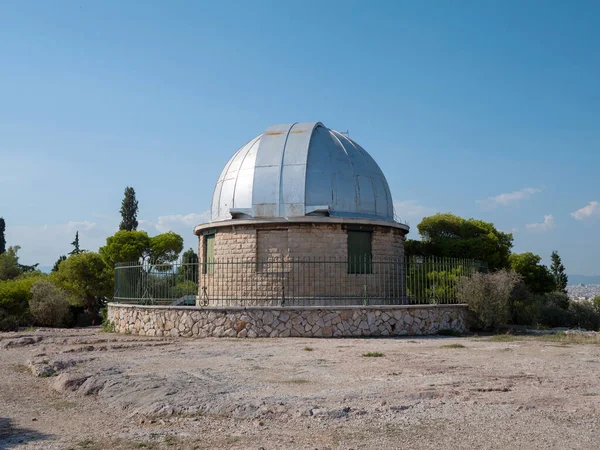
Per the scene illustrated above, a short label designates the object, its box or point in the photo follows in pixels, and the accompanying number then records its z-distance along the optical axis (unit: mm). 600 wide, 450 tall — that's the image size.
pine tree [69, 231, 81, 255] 51625
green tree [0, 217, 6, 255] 51938
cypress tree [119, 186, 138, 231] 44094
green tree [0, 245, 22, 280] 42156
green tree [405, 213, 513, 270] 25156
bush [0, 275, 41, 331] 22922
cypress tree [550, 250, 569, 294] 45812
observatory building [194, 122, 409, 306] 17953
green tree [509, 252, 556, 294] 25406
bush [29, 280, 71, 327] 22875
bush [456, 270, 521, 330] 16500
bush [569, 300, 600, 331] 20300
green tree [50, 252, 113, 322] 25766
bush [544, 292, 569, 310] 22331
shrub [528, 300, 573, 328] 19475
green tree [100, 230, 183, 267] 30812
